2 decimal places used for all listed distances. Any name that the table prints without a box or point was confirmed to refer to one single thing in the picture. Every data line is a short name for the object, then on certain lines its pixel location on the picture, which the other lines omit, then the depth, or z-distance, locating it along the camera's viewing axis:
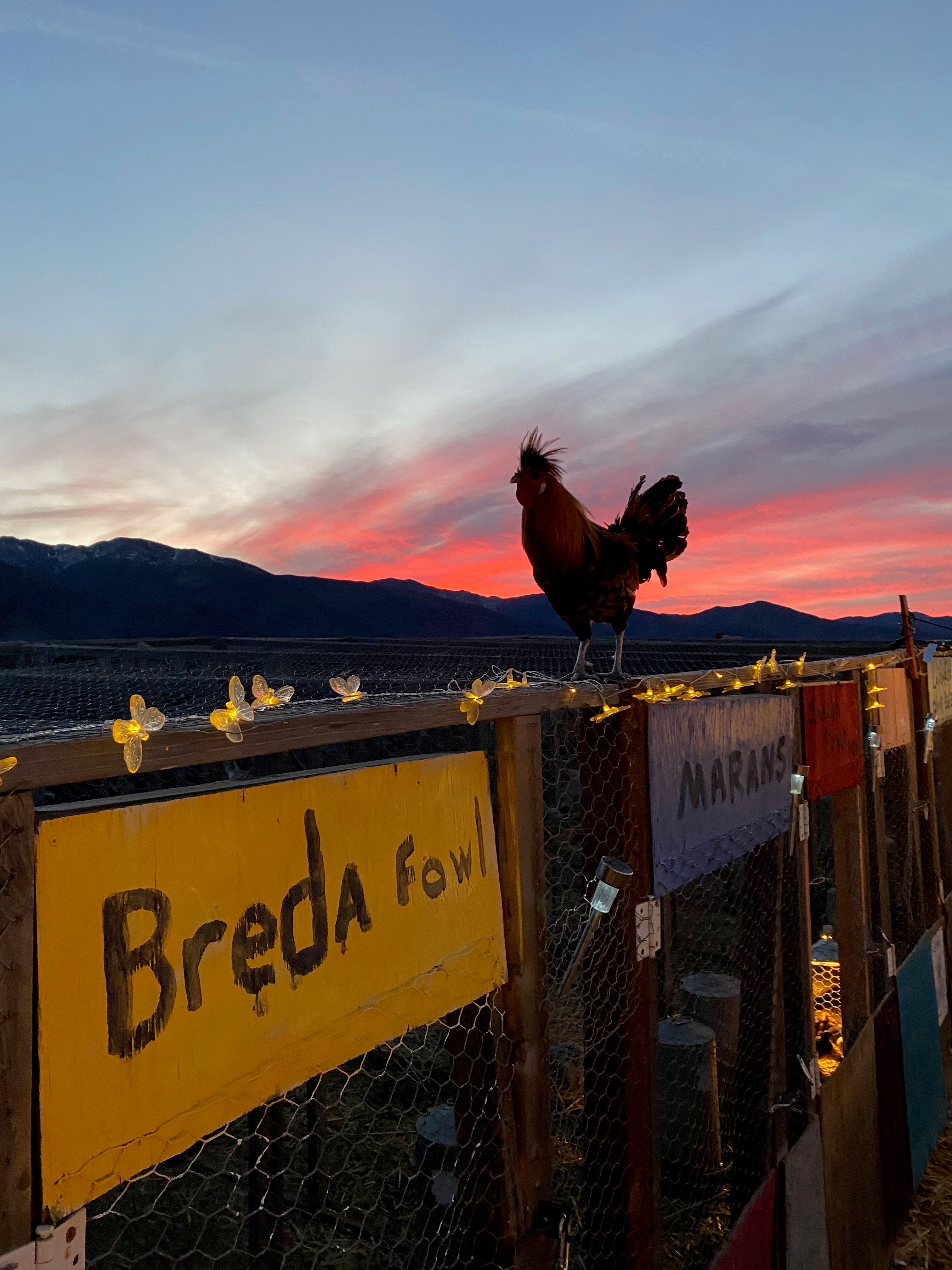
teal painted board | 4.59
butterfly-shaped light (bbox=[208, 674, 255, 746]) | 1.16
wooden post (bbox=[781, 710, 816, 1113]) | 3.37
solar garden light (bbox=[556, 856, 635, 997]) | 1.87
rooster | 3.20
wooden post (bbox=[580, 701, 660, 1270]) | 2.15
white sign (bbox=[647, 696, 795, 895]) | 2.34
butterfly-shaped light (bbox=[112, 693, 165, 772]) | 1.04
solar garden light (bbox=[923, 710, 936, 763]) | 5.45
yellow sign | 1.00
